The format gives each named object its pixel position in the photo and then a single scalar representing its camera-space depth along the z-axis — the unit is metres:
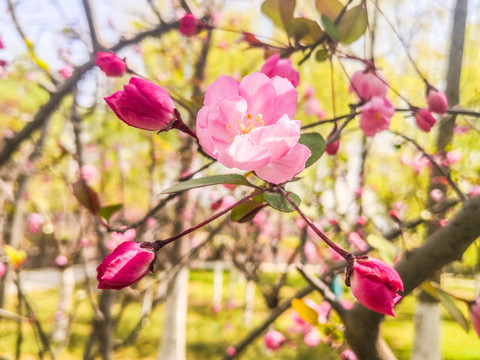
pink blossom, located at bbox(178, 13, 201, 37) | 0.34
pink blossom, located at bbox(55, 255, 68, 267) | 1.77
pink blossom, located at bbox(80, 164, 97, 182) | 1.13
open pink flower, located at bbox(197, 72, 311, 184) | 0.19
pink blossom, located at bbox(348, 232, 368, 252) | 1.26
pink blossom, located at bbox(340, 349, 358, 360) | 0.41
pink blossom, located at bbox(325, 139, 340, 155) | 0.29
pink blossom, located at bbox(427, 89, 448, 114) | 0.29
